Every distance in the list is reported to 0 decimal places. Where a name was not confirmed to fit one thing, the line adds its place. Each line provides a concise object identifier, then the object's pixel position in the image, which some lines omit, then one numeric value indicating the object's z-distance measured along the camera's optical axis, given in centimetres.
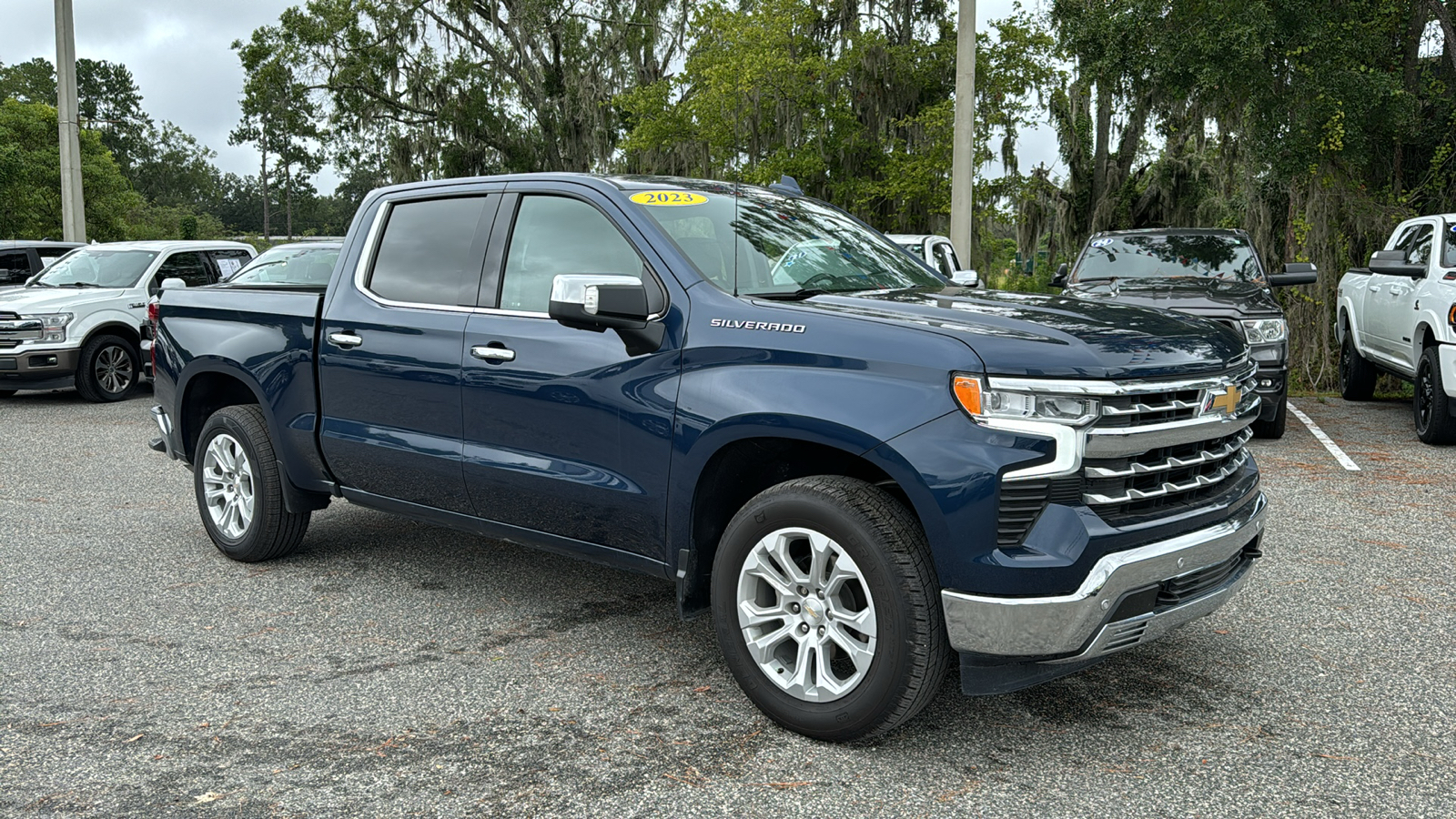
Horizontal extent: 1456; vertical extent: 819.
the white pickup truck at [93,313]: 1242
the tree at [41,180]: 3931
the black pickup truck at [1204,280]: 925
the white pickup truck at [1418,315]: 939
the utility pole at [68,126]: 1870
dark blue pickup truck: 331
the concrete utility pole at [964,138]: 1295
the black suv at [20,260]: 1540
